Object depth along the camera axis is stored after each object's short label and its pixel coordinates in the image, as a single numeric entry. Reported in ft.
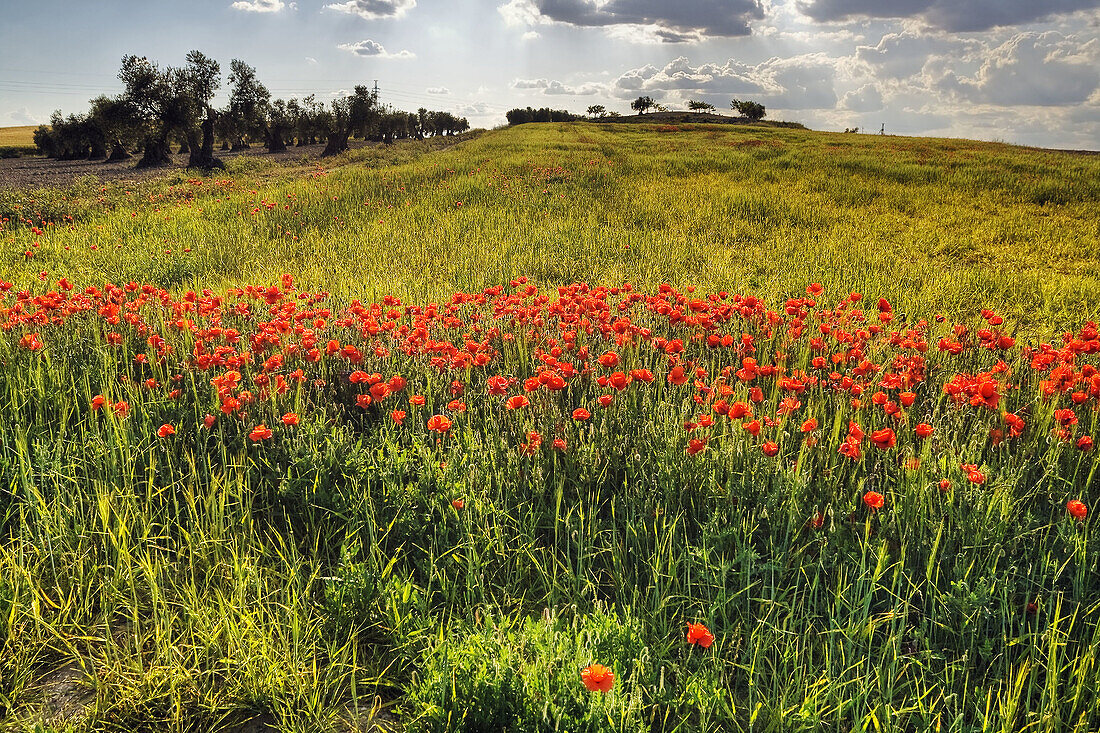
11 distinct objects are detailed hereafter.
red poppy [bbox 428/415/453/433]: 9.17
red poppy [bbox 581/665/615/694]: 4.73
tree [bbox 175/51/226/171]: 113.91
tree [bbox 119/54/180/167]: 111.14
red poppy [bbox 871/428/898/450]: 8.91
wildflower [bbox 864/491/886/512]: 7.36
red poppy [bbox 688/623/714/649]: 5.62
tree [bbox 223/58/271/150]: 138.62
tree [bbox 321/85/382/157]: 202.49
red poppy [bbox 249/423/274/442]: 9.33
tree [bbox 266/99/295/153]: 196.34
